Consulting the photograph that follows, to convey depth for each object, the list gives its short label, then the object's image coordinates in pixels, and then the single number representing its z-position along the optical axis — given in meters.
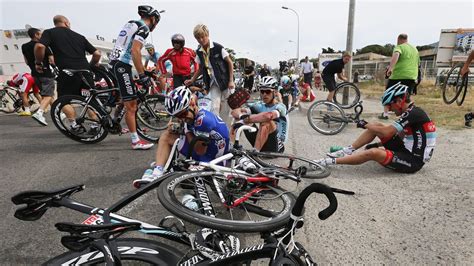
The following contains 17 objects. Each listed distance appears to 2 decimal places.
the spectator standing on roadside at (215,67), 4.39
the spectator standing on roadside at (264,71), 17.89
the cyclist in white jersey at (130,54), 4.04
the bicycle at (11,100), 8.50
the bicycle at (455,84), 5.96
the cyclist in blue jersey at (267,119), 3.52
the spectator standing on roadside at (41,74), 5.54
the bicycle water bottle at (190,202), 1.76
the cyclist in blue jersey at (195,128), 2.49
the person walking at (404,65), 5.63
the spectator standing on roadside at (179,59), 6.06
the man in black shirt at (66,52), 4.59
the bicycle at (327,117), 5.48
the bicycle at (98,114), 4.50
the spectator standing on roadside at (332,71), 7.53
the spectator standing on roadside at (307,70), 12.75
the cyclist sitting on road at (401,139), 3.23
